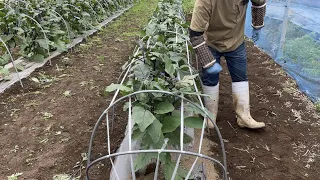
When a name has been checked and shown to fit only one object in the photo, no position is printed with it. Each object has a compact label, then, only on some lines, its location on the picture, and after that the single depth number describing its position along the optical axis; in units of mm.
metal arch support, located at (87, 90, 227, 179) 1785
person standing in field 2871
